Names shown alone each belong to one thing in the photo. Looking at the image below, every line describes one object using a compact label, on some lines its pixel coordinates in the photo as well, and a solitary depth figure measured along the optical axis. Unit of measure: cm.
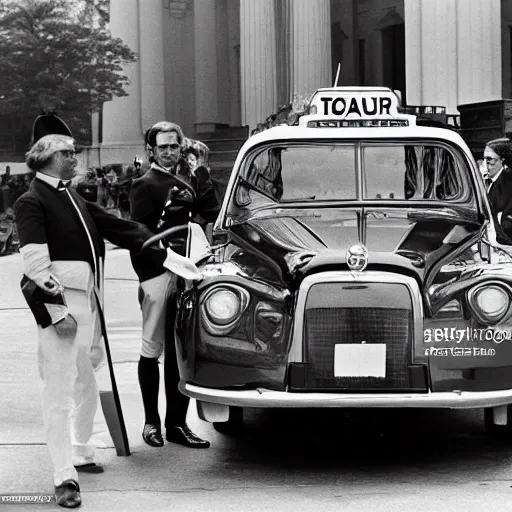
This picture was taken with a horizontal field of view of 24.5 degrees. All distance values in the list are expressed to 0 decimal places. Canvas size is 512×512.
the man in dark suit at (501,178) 1004
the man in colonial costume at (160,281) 692
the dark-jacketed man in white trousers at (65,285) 559
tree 4316
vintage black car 604
